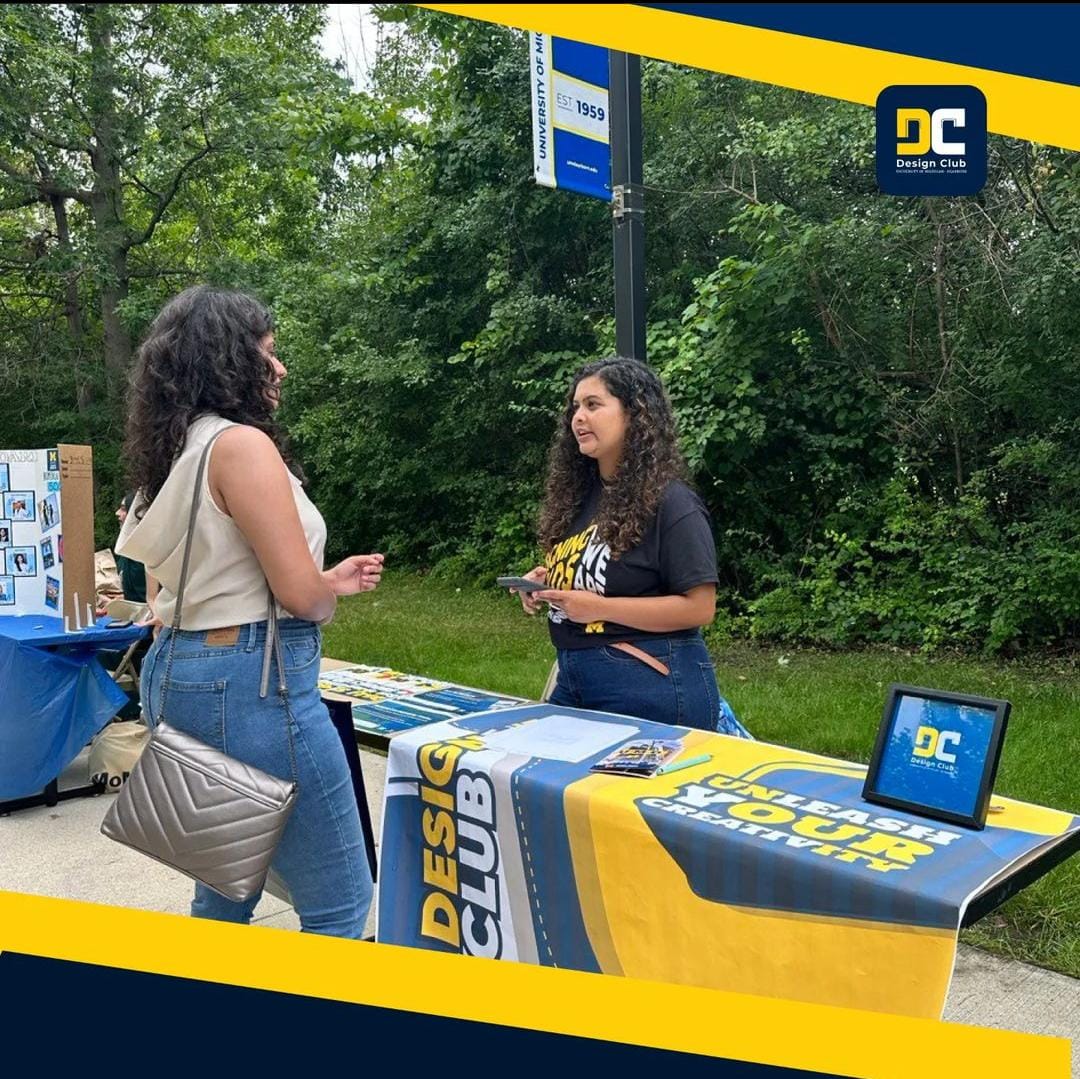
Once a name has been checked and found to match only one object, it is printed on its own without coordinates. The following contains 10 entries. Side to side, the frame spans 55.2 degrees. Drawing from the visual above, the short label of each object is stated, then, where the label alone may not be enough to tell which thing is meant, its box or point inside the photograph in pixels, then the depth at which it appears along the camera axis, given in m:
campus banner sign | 3.74
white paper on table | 2.31
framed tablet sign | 1.87
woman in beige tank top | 1.95
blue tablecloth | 4.14
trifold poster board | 4.36
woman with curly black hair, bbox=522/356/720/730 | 2.46
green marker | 2.19
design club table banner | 1.71
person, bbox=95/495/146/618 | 4.64
